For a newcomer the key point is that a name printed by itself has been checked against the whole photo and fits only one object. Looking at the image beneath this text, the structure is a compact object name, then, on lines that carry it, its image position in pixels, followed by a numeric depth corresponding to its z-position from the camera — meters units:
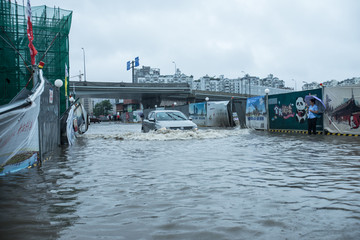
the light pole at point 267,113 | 19.05
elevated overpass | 62.84
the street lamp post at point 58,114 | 11.40
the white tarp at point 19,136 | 5.17
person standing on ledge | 14.70
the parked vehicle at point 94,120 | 64.32
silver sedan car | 14.98
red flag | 10.59
